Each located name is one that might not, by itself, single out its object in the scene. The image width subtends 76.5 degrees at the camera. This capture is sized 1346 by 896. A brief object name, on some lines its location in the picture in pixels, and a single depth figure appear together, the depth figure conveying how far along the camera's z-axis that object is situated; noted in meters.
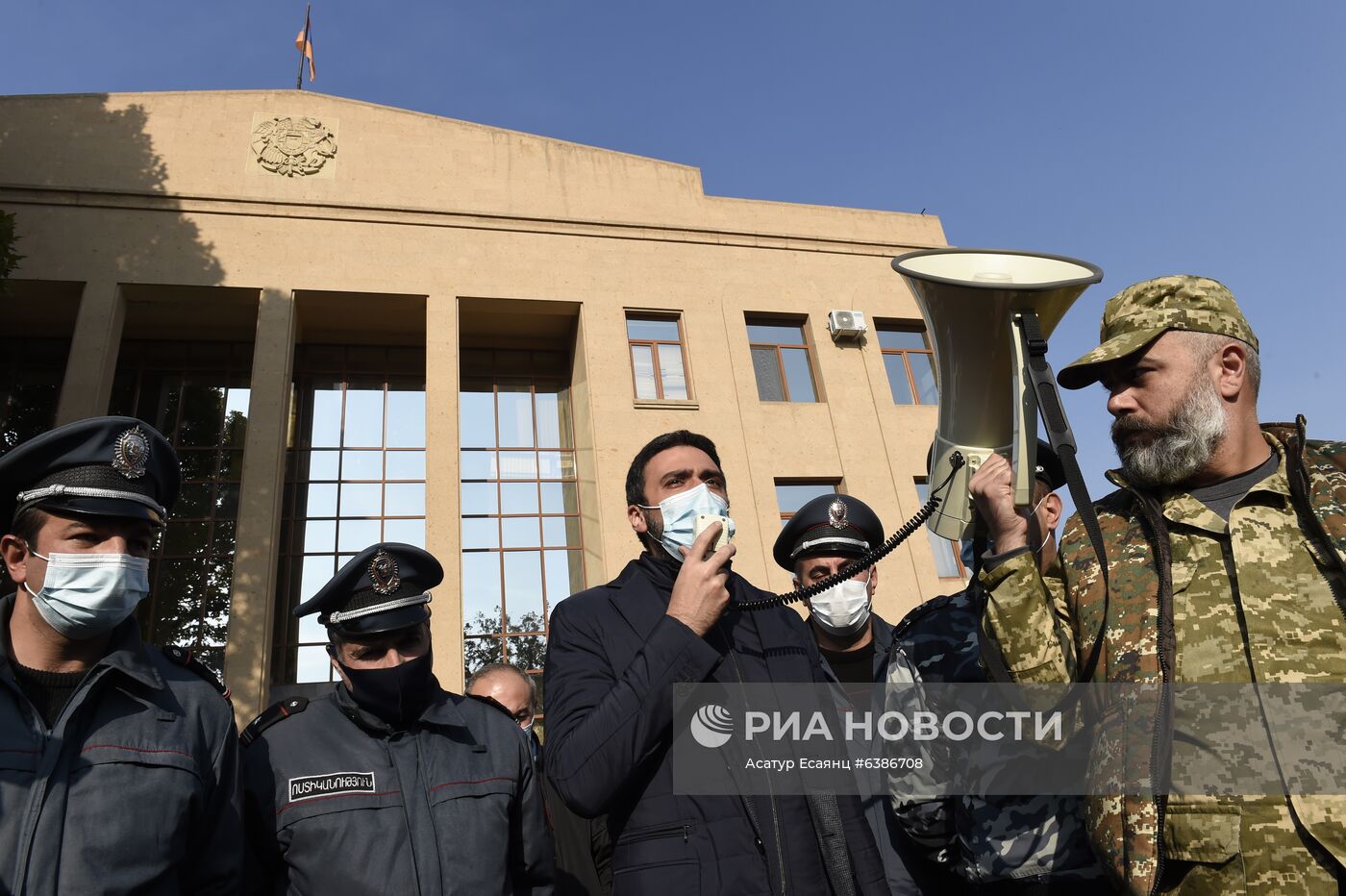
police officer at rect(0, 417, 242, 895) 2.06
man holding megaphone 1.86
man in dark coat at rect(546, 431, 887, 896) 2.13
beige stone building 13.31
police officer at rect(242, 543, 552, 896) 2.53
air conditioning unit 15.43
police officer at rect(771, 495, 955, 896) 3.63
